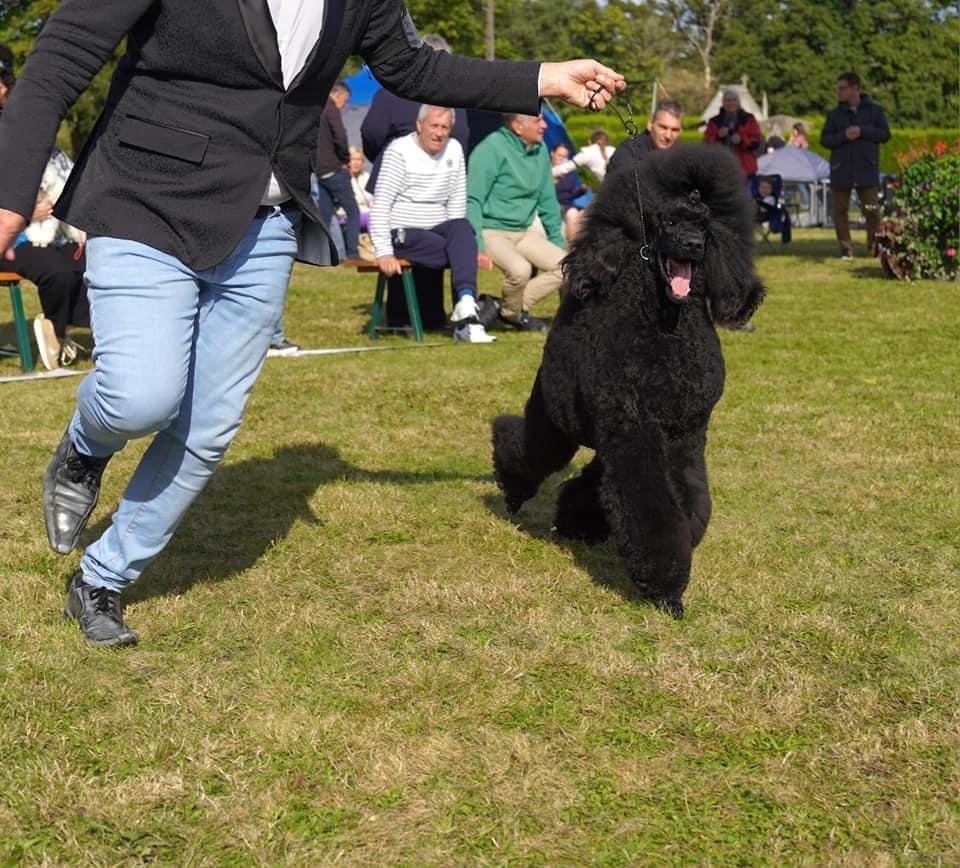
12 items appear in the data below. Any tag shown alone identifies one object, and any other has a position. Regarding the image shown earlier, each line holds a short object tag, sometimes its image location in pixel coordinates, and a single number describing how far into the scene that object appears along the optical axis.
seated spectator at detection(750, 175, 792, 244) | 17.89
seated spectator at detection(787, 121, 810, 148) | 27.16
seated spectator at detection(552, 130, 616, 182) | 14.68
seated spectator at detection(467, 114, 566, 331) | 10.16
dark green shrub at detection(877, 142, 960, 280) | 13.04
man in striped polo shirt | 9.76
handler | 3.16
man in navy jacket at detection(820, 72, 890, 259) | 15.38
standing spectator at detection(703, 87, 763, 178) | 14.12
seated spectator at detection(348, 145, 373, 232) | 15.48
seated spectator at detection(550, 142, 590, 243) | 14.99
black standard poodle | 4.05
